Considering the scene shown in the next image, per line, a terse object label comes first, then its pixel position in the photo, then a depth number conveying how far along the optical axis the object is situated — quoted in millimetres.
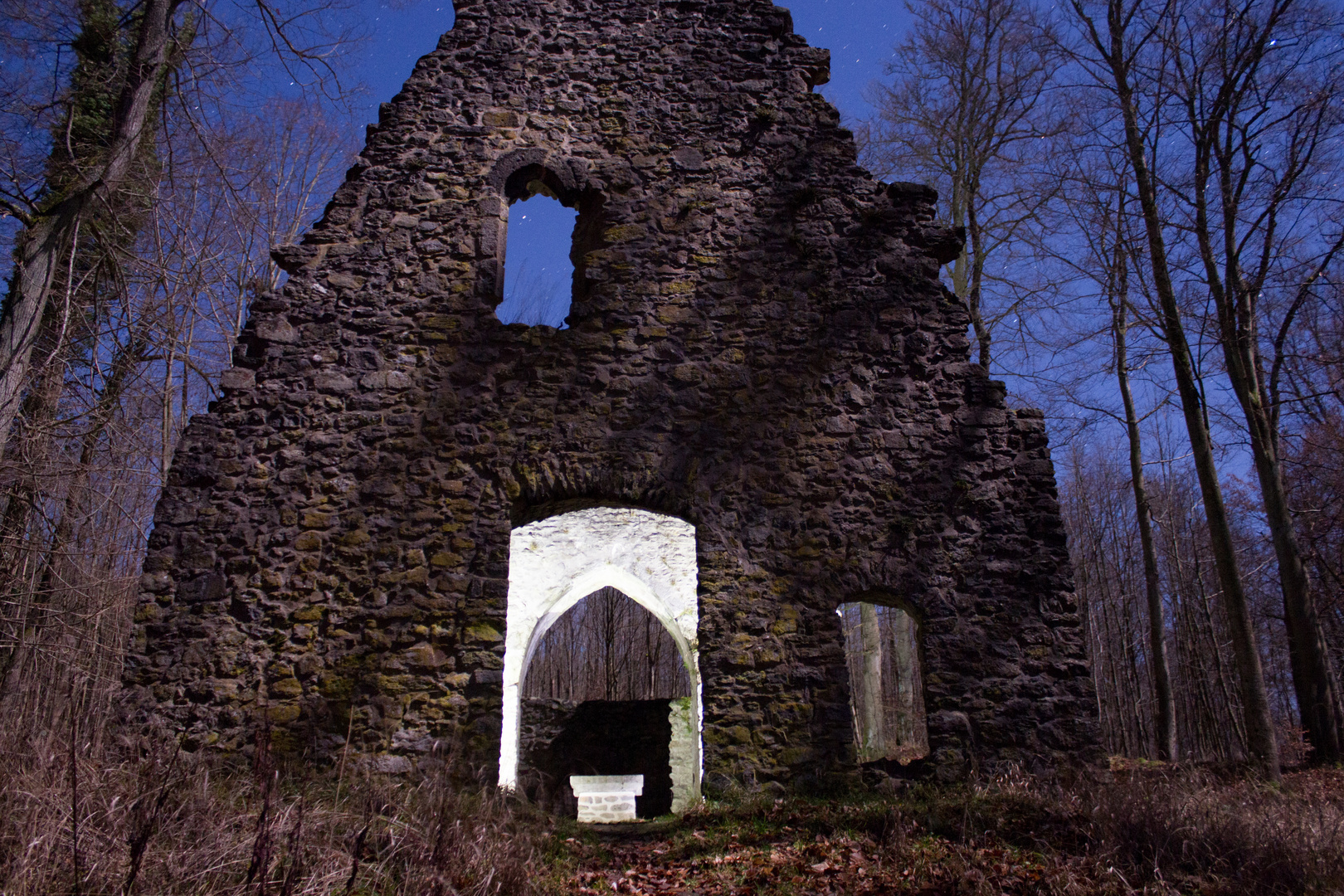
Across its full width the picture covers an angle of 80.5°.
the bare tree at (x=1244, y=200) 9523
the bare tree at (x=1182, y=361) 7898
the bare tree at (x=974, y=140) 12195
